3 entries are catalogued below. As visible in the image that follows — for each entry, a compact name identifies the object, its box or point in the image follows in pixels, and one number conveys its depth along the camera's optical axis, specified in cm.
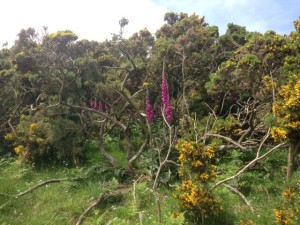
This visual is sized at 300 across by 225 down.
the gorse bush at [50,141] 585
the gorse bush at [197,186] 337
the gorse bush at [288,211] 281
